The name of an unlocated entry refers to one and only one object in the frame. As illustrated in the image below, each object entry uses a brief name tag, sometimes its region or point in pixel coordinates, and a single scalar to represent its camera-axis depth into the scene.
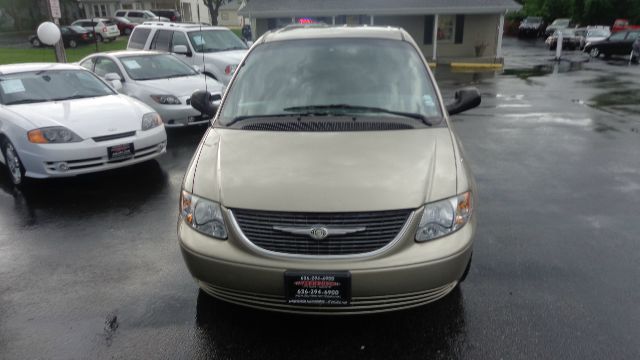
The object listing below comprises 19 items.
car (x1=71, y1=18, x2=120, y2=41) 34.25
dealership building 23.44
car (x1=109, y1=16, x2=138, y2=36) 39.66
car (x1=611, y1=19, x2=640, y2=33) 34.84
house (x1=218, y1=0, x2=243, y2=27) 71.31
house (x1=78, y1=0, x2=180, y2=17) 57.44
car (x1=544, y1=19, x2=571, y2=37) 40.95
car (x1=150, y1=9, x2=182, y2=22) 46.06
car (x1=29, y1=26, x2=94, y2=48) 31.41
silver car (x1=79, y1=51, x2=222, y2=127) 8.80
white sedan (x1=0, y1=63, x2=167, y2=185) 5.94
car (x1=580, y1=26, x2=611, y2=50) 28.03
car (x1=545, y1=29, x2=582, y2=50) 31.08
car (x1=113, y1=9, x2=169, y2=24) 43.12
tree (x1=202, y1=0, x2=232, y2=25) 40.22
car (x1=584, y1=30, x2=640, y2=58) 25.00
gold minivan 2.74
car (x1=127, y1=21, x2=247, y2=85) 11.87
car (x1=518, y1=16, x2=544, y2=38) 45.50
